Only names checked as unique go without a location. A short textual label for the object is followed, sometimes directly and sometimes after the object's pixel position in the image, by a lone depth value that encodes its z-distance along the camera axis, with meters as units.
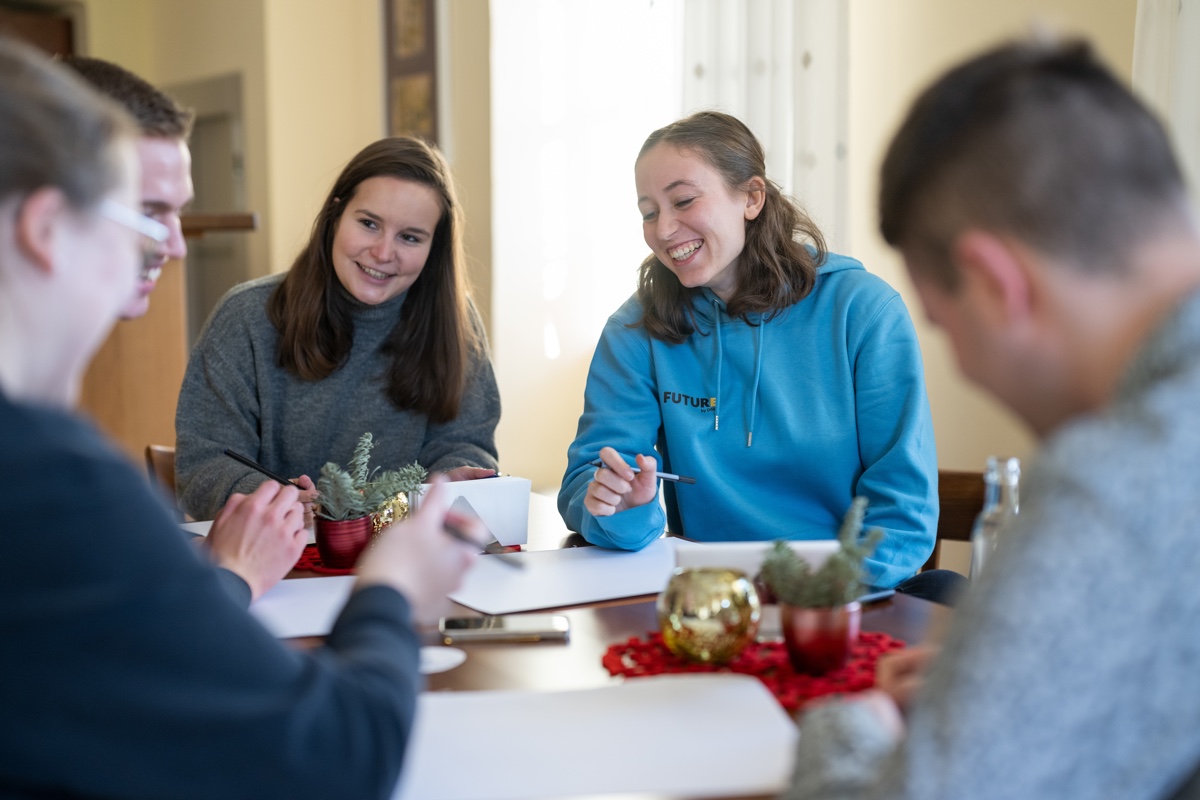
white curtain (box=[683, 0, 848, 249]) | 3.33
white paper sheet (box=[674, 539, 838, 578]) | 1.26
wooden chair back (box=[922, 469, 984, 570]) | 1.88
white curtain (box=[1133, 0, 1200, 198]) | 2.54
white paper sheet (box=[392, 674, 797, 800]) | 0.82
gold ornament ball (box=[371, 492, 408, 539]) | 1.56
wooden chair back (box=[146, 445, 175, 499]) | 2.25
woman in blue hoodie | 1.80
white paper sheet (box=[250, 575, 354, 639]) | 1.22
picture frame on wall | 4.21
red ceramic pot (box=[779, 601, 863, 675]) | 1.05
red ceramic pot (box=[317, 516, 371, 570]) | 1.52
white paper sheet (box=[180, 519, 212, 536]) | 1.69
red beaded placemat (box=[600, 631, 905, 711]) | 1.03
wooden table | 1.06
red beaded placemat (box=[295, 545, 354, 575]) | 1.53
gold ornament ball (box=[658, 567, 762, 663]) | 1.07
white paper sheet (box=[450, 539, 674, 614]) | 1.33
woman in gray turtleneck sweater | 2.11
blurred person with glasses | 0.63
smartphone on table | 1.18
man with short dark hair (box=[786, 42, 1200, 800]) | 0.58
